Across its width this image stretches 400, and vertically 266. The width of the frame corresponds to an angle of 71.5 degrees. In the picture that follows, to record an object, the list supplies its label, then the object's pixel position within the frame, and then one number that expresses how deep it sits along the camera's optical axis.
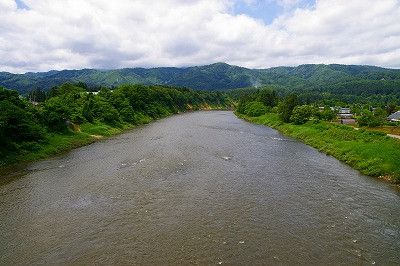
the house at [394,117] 86.76
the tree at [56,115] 46.69
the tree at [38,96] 120.38
